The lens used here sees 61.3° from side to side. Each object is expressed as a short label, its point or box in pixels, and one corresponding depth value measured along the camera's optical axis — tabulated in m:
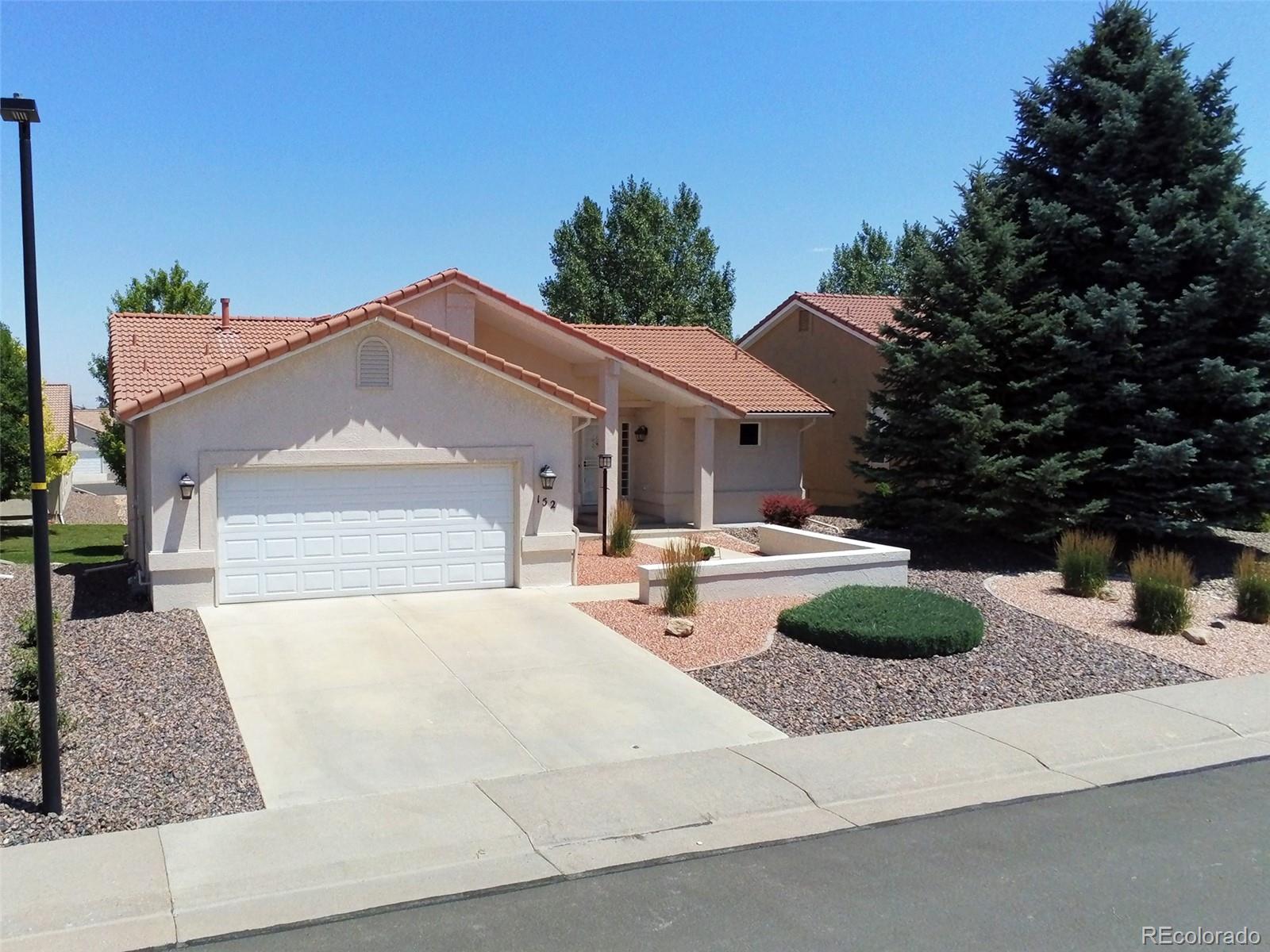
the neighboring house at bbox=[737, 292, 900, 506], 26.20
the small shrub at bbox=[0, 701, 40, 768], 7.63
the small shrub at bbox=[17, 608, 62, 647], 10.74
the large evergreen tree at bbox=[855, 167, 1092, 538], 18.23
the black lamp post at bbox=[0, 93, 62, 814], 6.64
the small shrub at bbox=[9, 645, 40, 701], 8.92
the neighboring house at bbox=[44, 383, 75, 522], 39.47
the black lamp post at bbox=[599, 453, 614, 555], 19.12
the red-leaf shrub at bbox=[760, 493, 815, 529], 21.89
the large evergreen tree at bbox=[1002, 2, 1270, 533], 18.00
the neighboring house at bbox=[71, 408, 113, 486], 60.47
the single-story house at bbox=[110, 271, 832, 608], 13.56
